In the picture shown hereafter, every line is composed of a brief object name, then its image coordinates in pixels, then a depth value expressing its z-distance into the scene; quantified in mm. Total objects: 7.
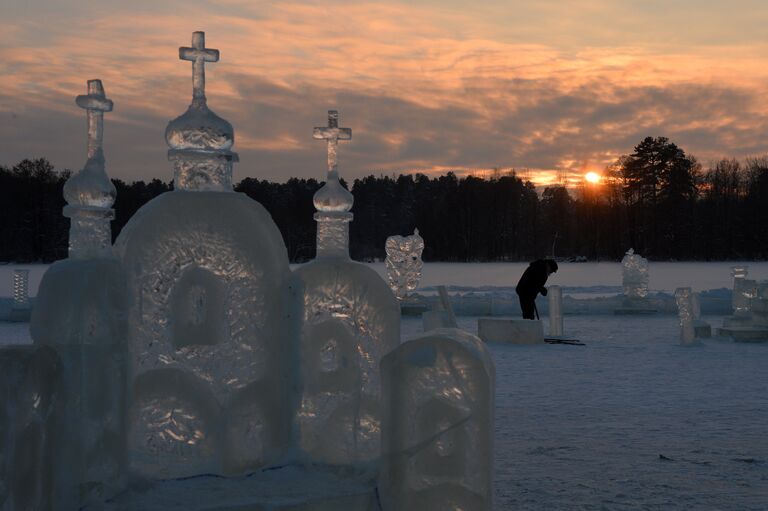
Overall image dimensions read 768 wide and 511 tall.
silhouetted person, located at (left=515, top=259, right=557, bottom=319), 15406
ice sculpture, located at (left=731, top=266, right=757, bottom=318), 14718
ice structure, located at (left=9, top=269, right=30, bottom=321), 17562
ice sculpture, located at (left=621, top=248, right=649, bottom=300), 20188
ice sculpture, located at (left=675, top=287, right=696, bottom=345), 13227
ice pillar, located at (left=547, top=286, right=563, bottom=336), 14523
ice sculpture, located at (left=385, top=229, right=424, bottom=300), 20547
